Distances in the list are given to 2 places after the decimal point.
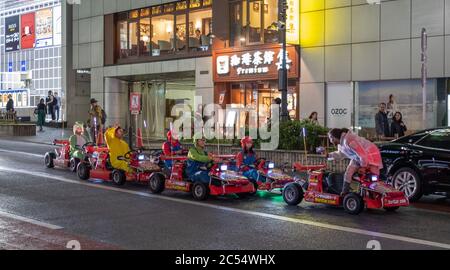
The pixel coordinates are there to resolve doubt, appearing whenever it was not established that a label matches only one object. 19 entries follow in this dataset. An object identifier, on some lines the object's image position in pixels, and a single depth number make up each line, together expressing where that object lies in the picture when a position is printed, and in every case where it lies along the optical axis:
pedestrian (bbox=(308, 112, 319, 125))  19.75
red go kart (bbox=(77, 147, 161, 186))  13.62
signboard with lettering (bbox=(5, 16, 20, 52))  47.69
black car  11.72
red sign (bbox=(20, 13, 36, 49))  45.38
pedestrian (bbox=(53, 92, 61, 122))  38.26
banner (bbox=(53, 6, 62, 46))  42.16
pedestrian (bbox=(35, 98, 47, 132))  31.82
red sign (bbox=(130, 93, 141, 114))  20.89
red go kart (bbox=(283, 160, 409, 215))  10.45
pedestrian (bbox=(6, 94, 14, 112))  34.61
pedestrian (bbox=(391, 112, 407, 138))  17.39
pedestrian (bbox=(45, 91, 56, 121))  37.38
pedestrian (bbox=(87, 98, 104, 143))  20.77
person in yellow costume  13.88
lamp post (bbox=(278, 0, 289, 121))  19.45
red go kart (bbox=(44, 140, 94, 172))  15.91
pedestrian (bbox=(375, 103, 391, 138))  18.02
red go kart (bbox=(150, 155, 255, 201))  11.89
